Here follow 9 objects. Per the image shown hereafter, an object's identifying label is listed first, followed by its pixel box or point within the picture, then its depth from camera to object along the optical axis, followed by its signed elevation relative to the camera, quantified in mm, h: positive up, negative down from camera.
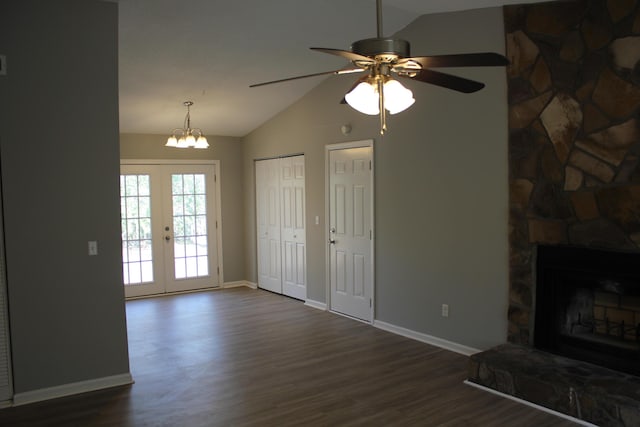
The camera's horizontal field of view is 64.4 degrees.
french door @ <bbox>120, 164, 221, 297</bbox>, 7379 -259
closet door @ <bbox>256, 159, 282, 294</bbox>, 7527 -230
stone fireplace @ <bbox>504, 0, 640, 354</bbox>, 3580 +549
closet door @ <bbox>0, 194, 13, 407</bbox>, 3711 -965
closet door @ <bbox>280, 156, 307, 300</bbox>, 6980 -267
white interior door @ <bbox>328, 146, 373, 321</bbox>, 5781 -282
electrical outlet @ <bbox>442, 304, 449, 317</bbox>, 4891 -1001
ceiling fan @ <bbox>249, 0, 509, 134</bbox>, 2143 +630
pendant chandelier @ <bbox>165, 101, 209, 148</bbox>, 5849 +805
